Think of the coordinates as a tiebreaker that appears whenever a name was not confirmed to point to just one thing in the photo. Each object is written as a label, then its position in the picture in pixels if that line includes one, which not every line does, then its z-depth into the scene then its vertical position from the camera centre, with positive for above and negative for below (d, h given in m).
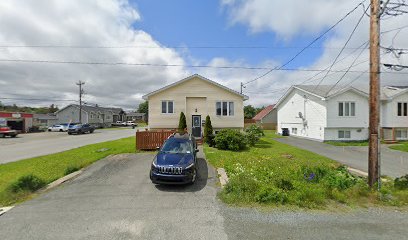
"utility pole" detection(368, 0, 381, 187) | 7.76 +0.78
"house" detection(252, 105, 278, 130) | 47.44 +0.46
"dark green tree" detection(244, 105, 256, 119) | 72.16 +3.18
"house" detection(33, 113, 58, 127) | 53.00 +0.18
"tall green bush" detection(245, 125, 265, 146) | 18.98 -1.03
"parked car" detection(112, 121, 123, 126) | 75.44 -1.05
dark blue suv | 8.03 -1.53
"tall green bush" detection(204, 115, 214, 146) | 18.17 -0.80
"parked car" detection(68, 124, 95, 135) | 37.97 -1.36
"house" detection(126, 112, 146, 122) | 114.54 +2.30
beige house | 20.81 +1.42
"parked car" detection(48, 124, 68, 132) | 48.38 -1.55
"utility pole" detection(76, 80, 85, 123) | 53.83 +6.94
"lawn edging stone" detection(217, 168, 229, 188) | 8.50 -2.14
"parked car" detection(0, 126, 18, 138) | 33.73 -1.68
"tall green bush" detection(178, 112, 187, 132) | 19.75 -0.09
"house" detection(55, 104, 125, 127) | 63.06 +1.51
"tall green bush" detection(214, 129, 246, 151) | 16.02 -1.30
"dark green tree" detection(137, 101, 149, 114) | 127.06 +7.28
